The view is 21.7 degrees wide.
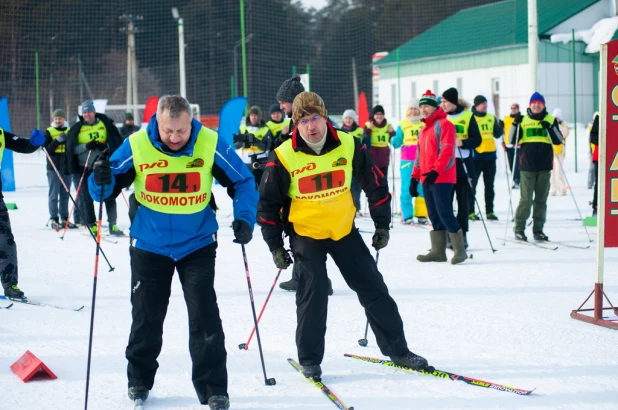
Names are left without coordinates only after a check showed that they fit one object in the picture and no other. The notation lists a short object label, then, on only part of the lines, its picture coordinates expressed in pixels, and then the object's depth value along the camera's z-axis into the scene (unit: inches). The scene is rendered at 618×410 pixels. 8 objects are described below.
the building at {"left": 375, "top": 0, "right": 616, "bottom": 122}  1998.4
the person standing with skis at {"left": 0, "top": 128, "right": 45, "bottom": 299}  478.2
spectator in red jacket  584.8
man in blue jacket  296.6
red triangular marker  340.6
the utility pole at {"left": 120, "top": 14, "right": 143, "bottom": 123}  2019.6
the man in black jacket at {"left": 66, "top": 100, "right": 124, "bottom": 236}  771.4
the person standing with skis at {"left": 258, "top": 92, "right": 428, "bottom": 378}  332.5
